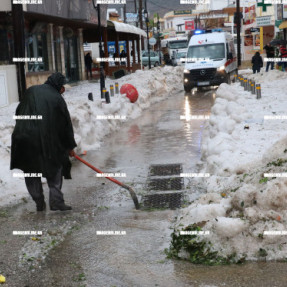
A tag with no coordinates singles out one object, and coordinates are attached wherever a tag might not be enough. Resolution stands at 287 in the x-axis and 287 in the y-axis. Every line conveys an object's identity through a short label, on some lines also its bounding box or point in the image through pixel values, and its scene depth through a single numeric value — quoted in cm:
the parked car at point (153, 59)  5391
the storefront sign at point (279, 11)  3501
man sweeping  686
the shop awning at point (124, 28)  3261
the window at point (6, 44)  2184
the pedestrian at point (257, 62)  2941
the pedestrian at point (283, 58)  2656
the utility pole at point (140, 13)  5498
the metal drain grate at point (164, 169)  918
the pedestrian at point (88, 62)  3462
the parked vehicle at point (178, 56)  5083
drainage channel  737
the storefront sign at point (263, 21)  5506
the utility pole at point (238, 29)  3905
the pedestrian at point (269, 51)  2839
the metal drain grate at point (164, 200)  728
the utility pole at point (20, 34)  1378
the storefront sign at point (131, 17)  6984
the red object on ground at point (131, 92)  1905
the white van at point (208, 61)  2456
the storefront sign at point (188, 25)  9325
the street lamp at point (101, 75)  2040
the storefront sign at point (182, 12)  11004
